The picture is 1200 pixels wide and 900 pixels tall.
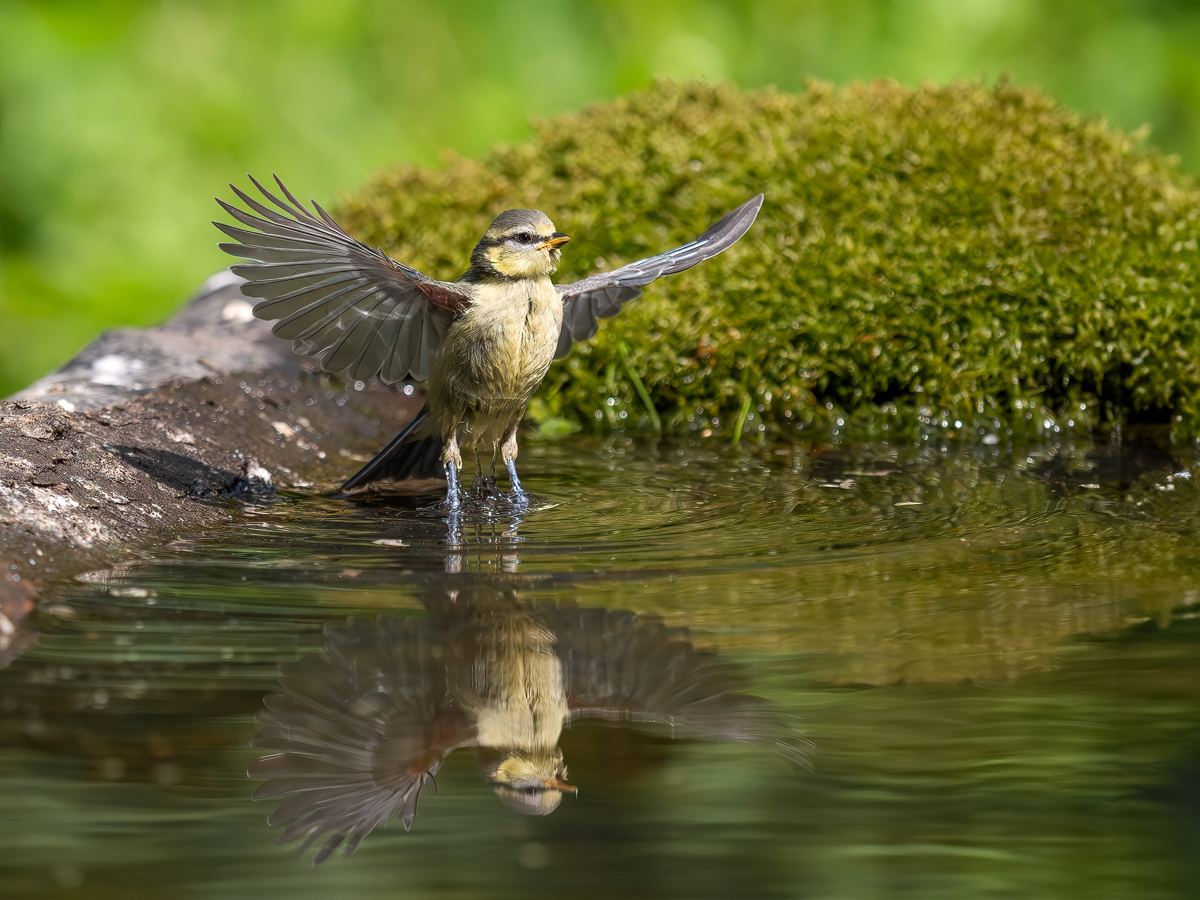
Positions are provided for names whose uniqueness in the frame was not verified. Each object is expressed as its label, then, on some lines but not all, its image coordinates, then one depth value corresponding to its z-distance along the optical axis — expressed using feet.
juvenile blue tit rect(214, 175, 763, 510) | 23.29
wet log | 19.49
